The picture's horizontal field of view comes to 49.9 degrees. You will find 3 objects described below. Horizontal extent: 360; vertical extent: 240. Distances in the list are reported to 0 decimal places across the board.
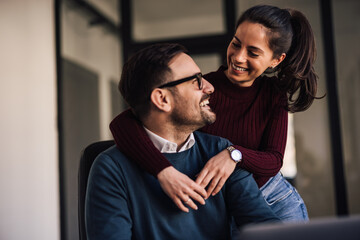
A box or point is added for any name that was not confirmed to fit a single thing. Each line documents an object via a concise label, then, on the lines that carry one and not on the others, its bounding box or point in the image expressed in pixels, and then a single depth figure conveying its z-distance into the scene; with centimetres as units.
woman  157
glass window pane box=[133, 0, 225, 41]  399
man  125
